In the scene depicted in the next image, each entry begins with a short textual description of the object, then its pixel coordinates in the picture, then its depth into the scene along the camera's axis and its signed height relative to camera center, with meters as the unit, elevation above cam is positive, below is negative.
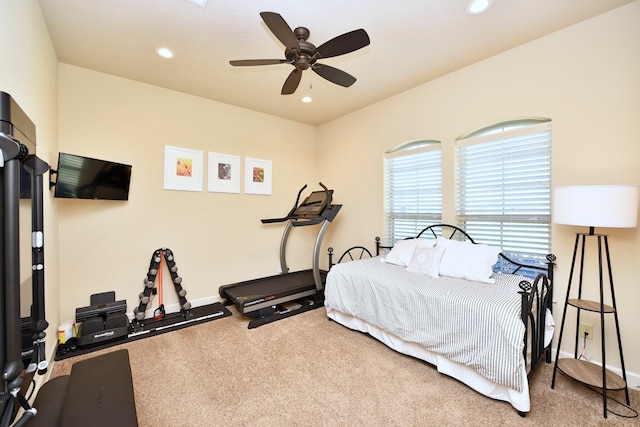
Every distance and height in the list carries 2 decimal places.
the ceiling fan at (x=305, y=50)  1.93 +1.23
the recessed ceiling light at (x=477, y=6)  2.08 +1.56
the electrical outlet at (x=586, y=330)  2.34 -0.98
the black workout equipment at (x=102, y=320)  2.76 -1.12
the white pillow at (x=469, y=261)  2.60 -0.47
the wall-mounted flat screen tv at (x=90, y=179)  2.70 +0.34
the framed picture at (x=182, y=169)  3.62 +0.57
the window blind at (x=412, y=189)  3.53 +0.32
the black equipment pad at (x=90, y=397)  1.33 -0.99
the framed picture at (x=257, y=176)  4.30 +0.56
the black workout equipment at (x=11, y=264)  0.88 -0.17
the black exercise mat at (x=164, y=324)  2.67 -1.30
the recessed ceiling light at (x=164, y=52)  2.72 +1.57
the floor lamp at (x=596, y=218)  1.85 -0.03
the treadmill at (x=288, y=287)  3.40 -1.02
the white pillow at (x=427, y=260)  2.80 -0.50
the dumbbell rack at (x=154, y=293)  3.27 -1.03
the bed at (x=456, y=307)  1.89 -0.78
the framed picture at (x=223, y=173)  3.96 +0.56
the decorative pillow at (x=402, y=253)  3.20 -0.48
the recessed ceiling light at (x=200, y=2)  2.10 +1.57
